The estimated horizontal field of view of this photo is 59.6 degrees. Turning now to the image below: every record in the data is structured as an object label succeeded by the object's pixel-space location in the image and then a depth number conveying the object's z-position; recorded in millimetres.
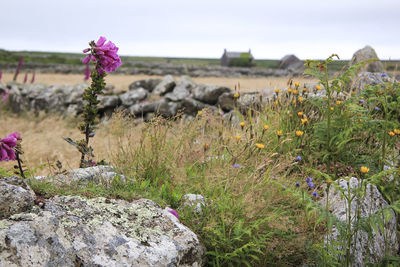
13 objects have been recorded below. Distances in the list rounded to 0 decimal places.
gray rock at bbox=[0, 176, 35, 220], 1917
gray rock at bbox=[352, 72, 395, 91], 5766
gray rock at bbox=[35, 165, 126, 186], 2670
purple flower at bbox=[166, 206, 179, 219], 2441
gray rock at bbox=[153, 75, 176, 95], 10661
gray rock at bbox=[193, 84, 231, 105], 9445
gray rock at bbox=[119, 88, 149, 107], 10406
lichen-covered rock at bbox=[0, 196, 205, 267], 1748
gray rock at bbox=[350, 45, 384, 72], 7598
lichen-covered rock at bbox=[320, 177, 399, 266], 2711
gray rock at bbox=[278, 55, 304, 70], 28903
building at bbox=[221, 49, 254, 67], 36719
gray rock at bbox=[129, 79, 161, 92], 11574
